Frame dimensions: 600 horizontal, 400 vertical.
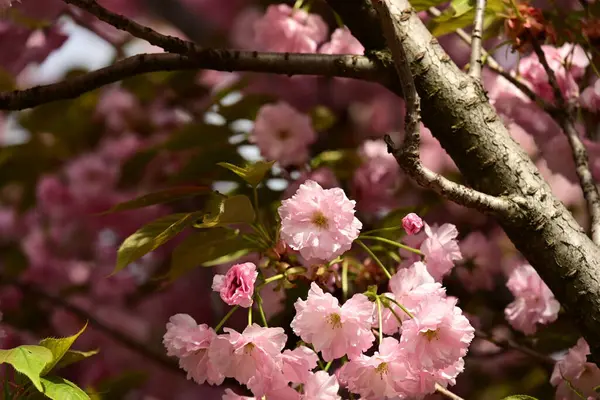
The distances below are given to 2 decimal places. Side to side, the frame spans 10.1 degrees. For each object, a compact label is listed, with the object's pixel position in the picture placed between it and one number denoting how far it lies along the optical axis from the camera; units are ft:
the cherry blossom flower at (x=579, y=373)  6.81
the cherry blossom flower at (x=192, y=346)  6.69
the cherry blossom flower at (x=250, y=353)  6.61
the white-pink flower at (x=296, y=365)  6.63
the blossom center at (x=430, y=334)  6.58
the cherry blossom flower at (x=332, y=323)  6.61
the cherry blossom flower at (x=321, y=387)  6.62
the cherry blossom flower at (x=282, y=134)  7.75
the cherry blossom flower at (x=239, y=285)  6.65
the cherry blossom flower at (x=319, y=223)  6.67
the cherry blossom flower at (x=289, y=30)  7.70
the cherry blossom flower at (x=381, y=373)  6.61
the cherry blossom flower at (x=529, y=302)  7.07
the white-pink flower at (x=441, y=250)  6.88
